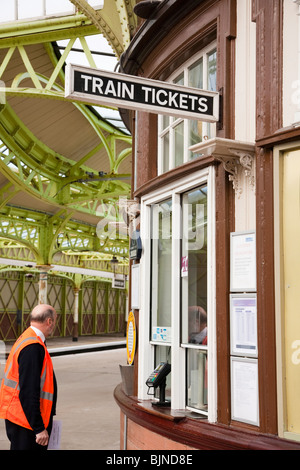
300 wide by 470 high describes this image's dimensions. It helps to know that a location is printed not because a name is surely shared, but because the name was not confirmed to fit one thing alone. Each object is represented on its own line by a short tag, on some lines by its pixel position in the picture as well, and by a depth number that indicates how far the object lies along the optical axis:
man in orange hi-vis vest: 3.98
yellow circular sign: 6.04
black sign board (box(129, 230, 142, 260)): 5.93
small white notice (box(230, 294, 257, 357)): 4.11
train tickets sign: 3.95
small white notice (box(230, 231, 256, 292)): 4.17
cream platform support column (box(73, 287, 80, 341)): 33.75
